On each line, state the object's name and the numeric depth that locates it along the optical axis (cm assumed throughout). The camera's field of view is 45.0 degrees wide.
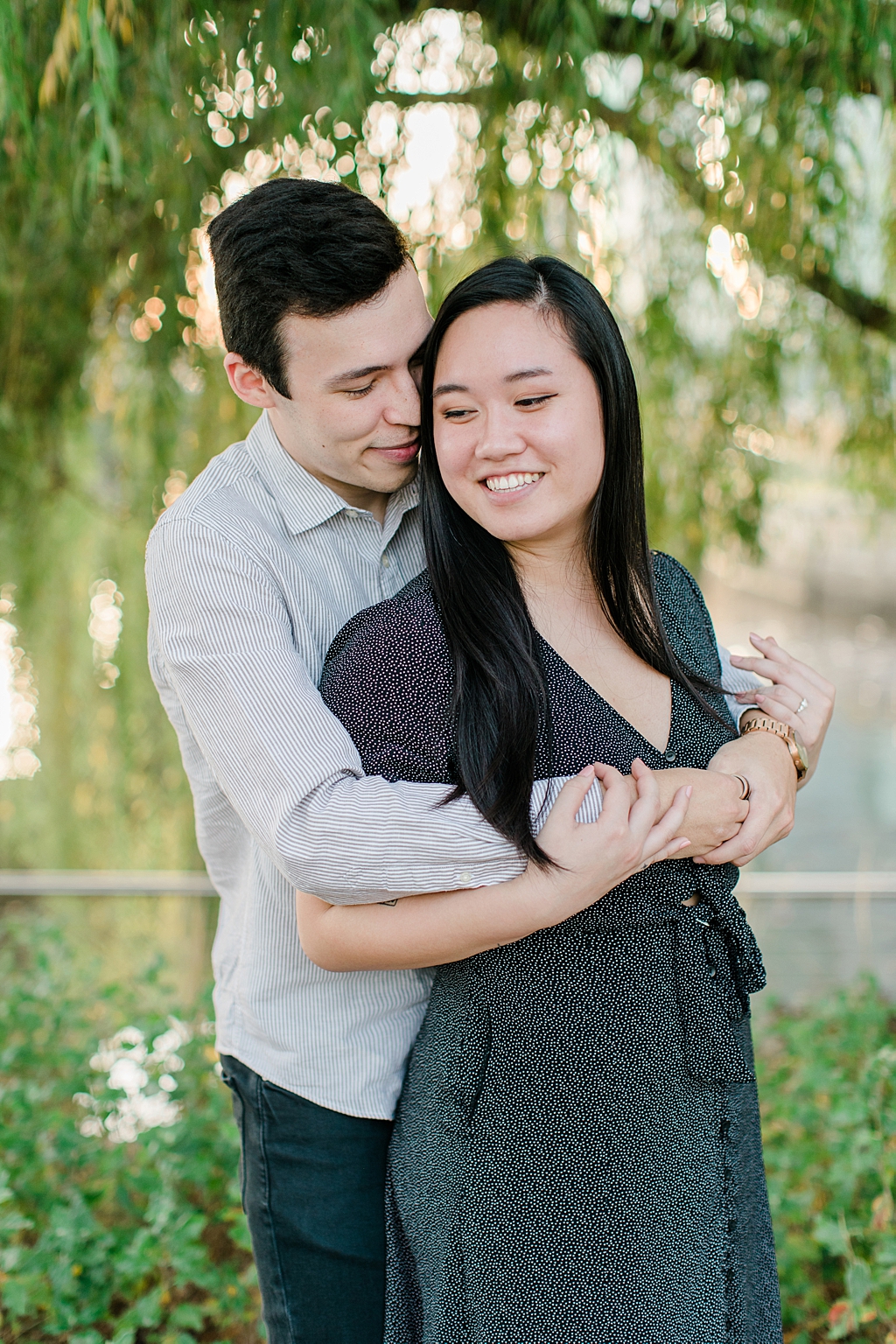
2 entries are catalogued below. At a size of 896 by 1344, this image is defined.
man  105
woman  103
